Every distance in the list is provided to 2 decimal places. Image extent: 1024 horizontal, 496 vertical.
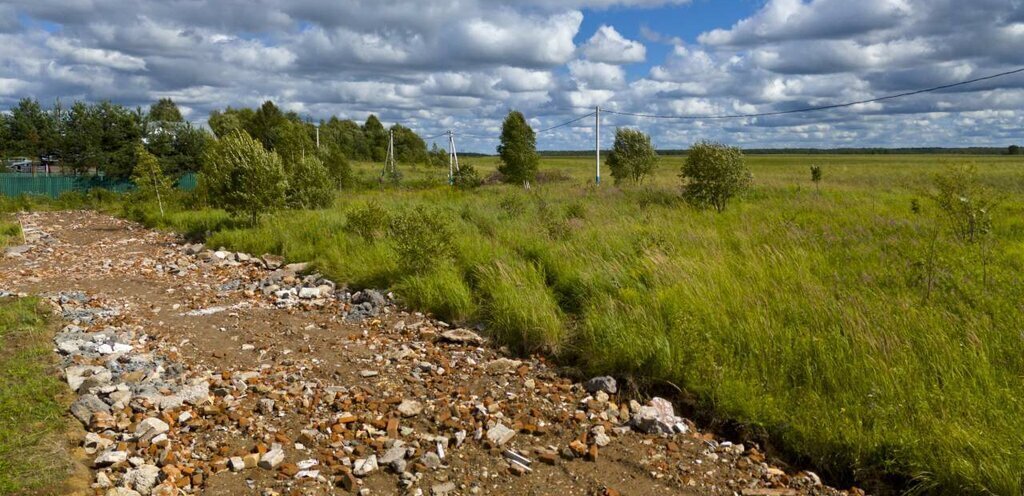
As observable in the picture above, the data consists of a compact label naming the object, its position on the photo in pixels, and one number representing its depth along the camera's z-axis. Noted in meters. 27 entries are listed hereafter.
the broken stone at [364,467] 4.07
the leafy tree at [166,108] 67.35
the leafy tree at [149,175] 21.84
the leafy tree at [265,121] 50.09
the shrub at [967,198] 8.83
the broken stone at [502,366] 5.87
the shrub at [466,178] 31.08
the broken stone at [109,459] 4.05
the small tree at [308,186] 18.92
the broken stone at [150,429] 4.42
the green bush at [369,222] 11.87
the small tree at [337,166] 31.17
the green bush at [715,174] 16.53
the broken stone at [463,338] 6.70
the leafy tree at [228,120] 58.41
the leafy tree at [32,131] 35.62
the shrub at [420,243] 8.70
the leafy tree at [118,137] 33.84
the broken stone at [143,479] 3.80
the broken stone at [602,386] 5.26
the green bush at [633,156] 32.06
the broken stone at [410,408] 4.95
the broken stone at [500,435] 4.46
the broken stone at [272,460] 4.12
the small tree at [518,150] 32.91
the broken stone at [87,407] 4.64
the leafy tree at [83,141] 33.25
